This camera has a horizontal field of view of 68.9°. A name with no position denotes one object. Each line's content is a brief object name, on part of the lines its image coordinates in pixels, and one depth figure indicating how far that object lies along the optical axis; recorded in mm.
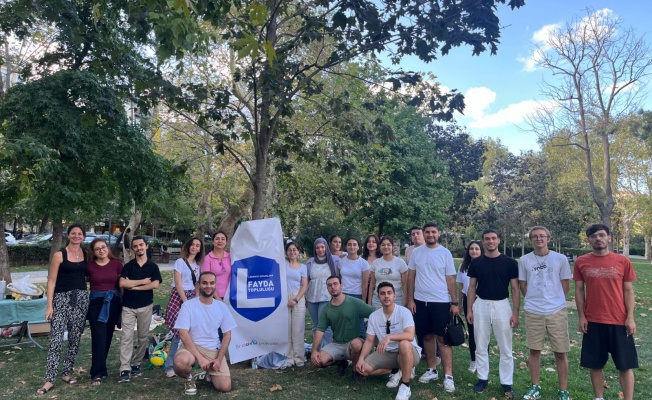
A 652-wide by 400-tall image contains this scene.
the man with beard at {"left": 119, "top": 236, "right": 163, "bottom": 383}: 5387
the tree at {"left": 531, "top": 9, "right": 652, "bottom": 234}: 16203
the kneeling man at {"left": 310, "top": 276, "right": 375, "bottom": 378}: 5492
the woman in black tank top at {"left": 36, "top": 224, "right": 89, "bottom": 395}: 5109
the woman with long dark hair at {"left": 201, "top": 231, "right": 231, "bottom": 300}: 5934
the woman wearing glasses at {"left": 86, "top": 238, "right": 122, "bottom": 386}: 5328
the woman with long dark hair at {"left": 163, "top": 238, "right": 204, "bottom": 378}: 5672
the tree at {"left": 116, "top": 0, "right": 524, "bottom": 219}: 5566
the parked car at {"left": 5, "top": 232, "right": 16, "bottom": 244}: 30531
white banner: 6066
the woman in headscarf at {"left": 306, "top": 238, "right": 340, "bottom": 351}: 6217
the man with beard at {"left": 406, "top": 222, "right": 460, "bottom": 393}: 5262
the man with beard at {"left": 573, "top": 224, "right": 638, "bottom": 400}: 4355
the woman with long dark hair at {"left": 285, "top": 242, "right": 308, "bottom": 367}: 6148
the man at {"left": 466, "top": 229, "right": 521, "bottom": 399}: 4992
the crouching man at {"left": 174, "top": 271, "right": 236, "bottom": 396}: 4957
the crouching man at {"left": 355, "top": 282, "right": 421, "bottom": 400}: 5047
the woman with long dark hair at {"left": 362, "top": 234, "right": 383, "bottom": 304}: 6568
